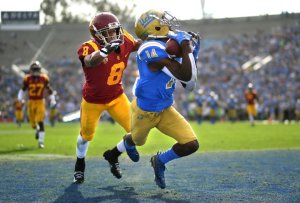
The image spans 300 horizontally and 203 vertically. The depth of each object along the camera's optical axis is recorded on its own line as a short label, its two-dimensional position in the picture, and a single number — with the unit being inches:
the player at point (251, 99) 965.8
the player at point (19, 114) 1005.2
